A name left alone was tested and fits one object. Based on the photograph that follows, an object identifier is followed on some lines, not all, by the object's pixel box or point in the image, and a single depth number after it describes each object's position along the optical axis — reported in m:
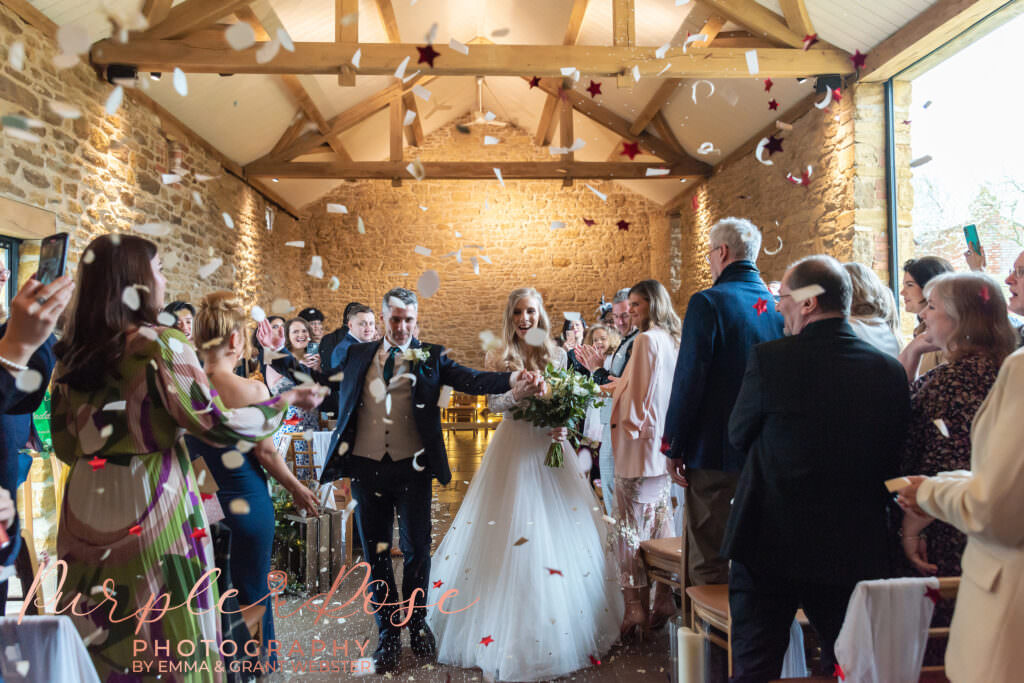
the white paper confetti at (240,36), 5.37
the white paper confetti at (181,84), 5.71
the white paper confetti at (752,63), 5.29
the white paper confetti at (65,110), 4.65
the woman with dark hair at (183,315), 3.49
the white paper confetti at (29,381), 1.62
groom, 2.63
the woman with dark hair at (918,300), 2.50
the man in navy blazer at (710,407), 2.26
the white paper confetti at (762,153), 7.00
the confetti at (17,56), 4.17
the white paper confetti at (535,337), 2.98
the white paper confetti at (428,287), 3.65
